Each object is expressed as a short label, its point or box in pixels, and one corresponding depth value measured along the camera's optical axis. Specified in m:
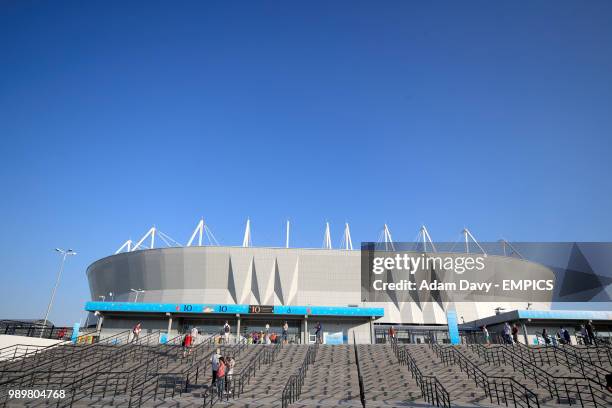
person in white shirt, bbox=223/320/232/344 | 28.66
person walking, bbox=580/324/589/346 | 26.71
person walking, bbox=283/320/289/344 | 30.85
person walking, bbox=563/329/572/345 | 27.90
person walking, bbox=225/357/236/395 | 14.17
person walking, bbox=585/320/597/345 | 26.68
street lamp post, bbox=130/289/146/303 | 57.55
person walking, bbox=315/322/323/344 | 30.30
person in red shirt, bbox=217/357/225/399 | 13.81
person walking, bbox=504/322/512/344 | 25.94
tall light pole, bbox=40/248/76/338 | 36.57
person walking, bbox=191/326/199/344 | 24.45
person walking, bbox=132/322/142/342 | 28.91
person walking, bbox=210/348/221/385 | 14.17
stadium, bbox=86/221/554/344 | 55.66
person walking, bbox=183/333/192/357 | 21.54
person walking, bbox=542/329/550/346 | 28.26
